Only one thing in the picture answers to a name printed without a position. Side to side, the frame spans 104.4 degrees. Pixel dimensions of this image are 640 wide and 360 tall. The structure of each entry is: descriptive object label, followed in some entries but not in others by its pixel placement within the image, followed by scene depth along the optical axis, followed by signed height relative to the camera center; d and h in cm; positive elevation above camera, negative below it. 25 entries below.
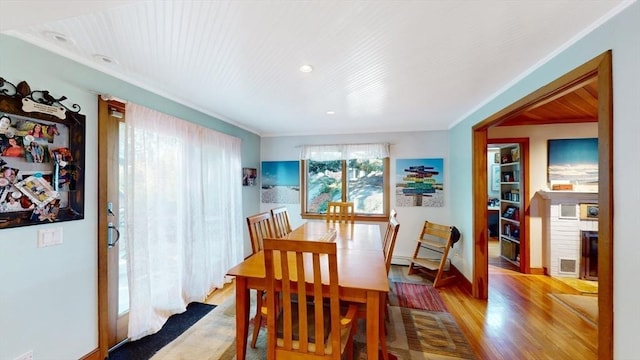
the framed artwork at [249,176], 415 +7
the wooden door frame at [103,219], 193 -31
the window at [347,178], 433 +3
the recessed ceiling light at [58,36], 148 +88
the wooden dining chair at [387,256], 180 -63
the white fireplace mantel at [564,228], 357 -72
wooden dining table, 151 -65
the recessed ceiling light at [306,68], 192 +88
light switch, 158 -36
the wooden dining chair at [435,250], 342 -113
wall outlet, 149 -106
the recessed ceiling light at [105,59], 176 +89
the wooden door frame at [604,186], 130 -4
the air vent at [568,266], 360 -128
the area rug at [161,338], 203 -142
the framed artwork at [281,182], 465 -4
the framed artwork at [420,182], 410 -5
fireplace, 351 -110
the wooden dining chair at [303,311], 142 -78
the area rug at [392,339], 202 -144
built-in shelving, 417 -43
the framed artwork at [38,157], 143 +15
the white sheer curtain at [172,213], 221 -36
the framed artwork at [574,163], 362 +23
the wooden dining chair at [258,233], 208 -54
